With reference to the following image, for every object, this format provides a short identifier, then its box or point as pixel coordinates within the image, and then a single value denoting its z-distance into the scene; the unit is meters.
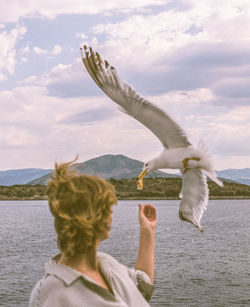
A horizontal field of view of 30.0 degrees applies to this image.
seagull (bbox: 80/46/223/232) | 4.25
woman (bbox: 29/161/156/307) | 2.68
